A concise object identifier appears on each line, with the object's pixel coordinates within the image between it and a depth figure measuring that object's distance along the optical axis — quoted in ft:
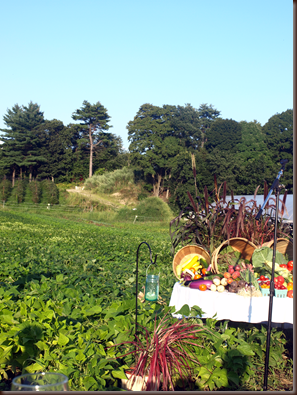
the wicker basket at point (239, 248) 13.64
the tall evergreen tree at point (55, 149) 152.97
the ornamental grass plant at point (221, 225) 14.66
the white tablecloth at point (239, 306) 11.35
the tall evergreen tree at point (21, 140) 142.41
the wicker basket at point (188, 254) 14.93
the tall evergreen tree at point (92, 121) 164.04
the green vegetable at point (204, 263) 14.82
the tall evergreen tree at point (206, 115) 187.62
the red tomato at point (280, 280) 11.74
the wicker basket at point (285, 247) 14.54
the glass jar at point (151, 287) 12.62
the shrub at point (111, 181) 137.90
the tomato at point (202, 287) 12.17
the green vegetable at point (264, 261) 12.60
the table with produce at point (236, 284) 11.46
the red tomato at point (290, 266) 13.21
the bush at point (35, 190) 113.06
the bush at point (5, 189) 107.45
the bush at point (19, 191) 110.11
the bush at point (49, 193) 115.34
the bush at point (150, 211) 103.03
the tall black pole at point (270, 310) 8.63
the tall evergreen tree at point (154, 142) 144.15
